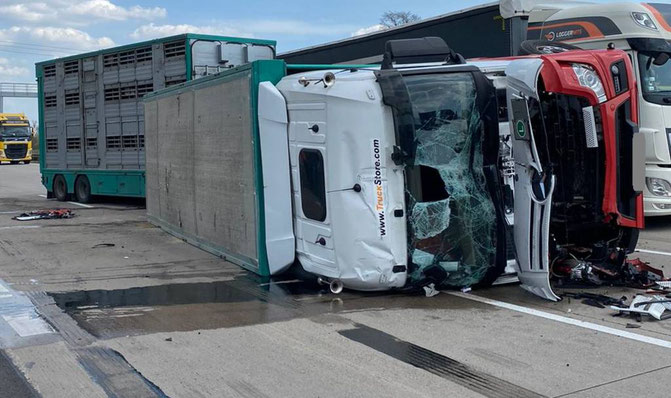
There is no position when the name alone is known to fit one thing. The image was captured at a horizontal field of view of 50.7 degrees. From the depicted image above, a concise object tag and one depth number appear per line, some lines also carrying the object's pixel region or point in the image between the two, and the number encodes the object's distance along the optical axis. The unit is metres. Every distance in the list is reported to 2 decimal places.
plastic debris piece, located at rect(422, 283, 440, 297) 7.42
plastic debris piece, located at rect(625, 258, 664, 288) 7.59
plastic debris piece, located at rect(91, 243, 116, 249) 11.16
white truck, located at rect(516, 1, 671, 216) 11.21
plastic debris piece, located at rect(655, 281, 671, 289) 7.40
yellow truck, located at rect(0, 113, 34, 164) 46.75
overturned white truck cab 7.10
